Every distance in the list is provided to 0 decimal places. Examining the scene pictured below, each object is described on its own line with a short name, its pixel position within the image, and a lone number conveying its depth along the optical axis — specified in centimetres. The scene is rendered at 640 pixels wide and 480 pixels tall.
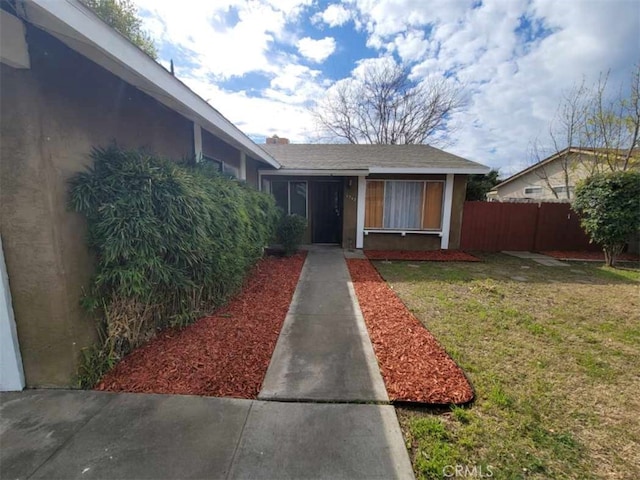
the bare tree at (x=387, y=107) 1906
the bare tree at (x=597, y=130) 1047
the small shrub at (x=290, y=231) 772
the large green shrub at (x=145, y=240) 232
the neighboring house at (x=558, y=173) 1173
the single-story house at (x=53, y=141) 188
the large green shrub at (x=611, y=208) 689
